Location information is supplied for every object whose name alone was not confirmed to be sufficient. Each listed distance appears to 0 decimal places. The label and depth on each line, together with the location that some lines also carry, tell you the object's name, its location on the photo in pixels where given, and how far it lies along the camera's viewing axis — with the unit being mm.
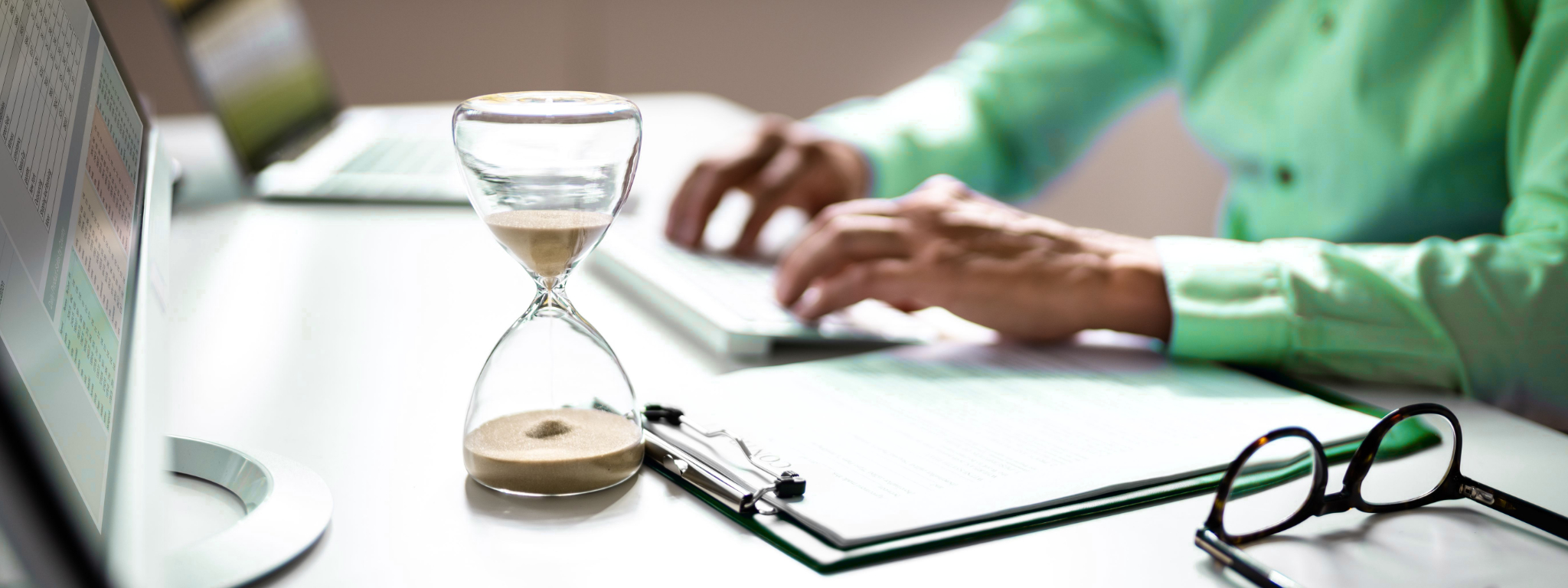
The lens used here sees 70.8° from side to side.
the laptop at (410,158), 835
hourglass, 491
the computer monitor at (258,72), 1172
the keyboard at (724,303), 783
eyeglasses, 479
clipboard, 481
